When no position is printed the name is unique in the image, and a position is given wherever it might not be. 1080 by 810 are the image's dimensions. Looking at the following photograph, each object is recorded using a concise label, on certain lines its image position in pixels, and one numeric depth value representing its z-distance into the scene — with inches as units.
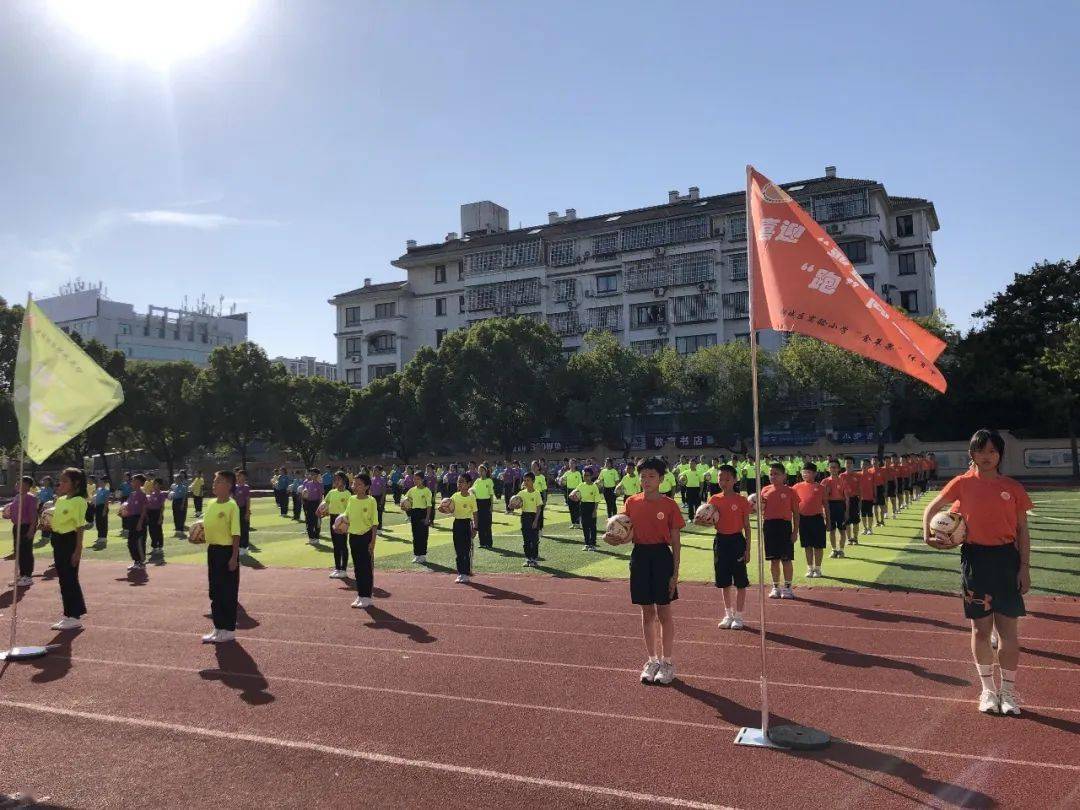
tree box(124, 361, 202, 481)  2182.6
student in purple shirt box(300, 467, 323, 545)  866.1
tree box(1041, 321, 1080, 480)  1031.6
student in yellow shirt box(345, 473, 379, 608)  479.5
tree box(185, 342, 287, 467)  2174.0
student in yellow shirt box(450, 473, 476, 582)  575.5
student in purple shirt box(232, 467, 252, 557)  750.9
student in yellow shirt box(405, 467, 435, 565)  680.4
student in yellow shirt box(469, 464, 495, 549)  706.8
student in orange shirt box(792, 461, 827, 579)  510.3
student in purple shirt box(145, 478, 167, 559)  746.8
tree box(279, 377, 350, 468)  2251.5
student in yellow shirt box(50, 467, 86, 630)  419.2
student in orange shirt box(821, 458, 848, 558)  613.3
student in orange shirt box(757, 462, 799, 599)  449.4
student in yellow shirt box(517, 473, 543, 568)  646.5
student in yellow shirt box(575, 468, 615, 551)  727.1
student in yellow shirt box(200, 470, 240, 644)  390.9
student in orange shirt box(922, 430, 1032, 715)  251.9
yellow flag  359.3
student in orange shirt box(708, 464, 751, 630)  391.5
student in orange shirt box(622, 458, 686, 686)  298.4
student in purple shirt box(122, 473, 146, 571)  674.8
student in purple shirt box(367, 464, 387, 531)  1019.9
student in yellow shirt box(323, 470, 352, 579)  604.4
